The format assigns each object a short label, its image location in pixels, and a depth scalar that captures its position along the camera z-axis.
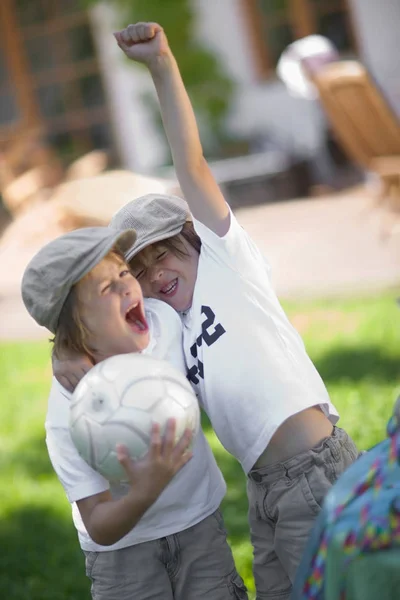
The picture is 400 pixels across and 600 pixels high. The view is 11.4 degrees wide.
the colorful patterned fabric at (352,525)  2.99
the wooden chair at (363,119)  8.15
